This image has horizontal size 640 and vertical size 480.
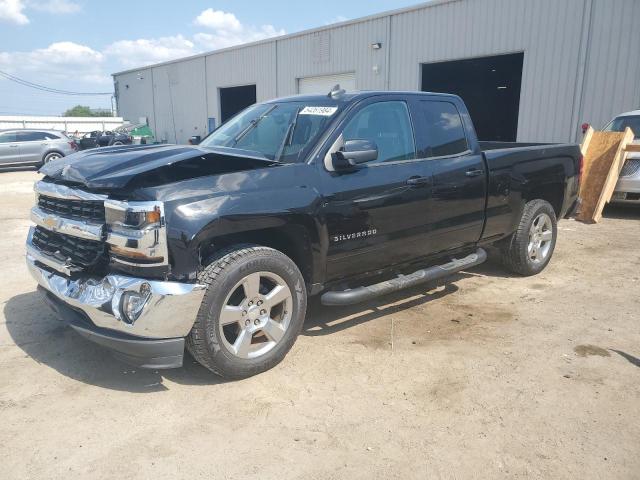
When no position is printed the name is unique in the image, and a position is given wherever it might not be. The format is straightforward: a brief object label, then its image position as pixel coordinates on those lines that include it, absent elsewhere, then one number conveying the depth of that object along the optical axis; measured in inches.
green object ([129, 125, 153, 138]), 1187.5
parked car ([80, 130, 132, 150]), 882.8
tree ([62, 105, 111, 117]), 3209.2
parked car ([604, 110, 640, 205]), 370.3
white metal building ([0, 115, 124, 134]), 1309.1
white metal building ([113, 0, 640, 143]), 496.4
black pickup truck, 121.1
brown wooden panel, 365.7
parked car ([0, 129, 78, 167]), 746.2
